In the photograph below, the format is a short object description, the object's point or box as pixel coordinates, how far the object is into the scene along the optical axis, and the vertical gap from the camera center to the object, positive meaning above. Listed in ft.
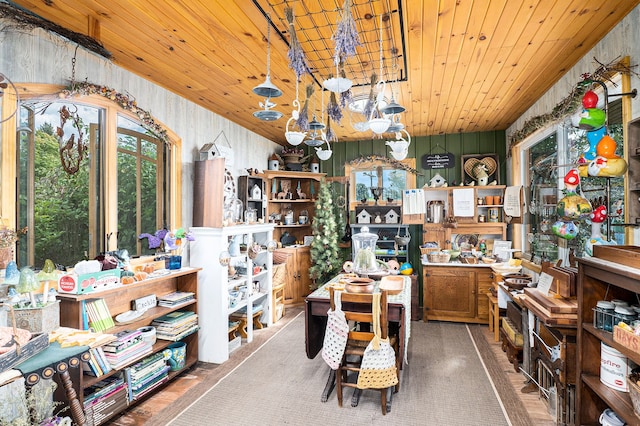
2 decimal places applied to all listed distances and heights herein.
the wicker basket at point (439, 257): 15.78 -2.05
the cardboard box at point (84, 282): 7.75 -1.54
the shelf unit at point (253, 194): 16.22 +0.92
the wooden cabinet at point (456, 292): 14.94 -3.51
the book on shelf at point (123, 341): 8.13 -3.05
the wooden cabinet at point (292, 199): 18.63 +0.75
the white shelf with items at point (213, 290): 11.35 -2.51
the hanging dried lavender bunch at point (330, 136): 10.58 +2.34
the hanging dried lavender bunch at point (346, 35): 5.39 +2.79
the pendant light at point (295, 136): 8.68 +1.92
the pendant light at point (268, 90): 7.00 +2.52
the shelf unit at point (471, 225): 17.02 -0.65
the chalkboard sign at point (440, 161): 18.43 +2.70
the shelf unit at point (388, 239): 17.72 -1.40
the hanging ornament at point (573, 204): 7.10 +0.15
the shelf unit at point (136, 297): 7.68 -2.33
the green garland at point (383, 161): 18.84 +2.83
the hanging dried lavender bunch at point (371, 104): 7.66 +2.67
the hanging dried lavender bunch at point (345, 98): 8.93 +2.98
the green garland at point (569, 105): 7.45 +2.98
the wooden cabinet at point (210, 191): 12.25 +0.81
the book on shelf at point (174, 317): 10.16 -3.08
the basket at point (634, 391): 5.03 -2.64
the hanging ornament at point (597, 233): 6.92 -0.51
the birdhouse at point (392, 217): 18.33 -0.24
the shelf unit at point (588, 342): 6.37 -2.40
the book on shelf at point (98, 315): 8.00 -2.34
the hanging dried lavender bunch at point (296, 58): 6.45 +2.93
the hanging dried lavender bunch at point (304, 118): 8.32 +2.31
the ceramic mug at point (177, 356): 10.16 -4.17
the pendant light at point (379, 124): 7.25 +1.85
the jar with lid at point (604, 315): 5.94 -1.79
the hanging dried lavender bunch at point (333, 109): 8.63 +2.60
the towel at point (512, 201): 15.05 +0.46
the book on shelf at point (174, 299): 10.24 -2.52
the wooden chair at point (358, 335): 8.05 -2.96
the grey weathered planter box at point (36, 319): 6.72 -2.02
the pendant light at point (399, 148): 10.77 +2.00
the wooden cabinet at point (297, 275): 17.89 -3.23
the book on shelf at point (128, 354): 8.04 -3.36
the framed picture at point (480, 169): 17.32 +2.18
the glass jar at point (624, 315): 5.57 -1.69
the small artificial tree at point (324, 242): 17.92 -1.50
